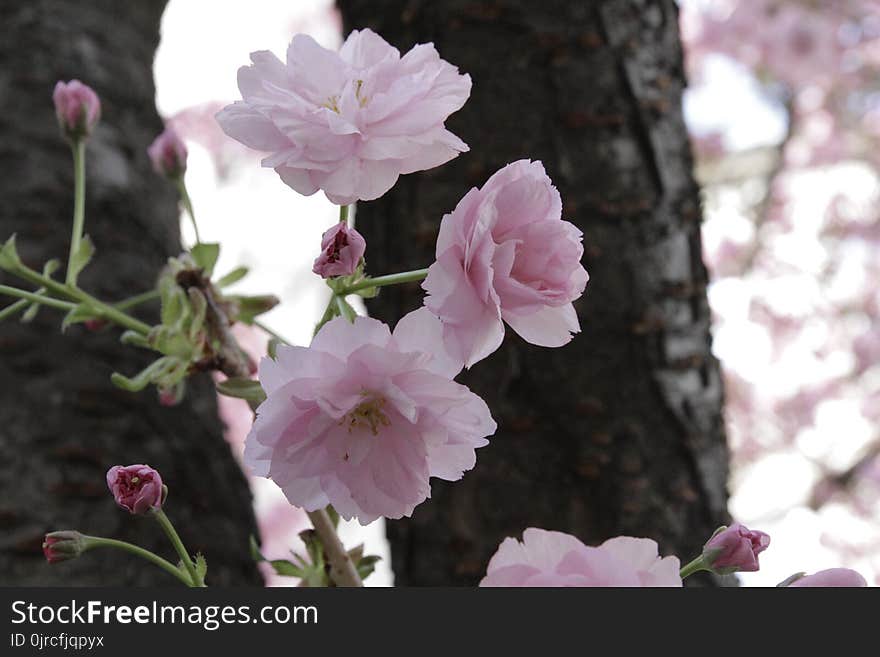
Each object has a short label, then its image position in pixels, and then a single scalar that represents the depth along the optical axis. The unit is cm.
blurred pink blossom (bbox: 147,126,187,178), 86
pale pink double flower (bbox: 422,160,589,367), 74
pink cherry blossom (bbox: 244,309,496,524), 74
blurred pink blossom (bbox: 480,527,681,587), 72
